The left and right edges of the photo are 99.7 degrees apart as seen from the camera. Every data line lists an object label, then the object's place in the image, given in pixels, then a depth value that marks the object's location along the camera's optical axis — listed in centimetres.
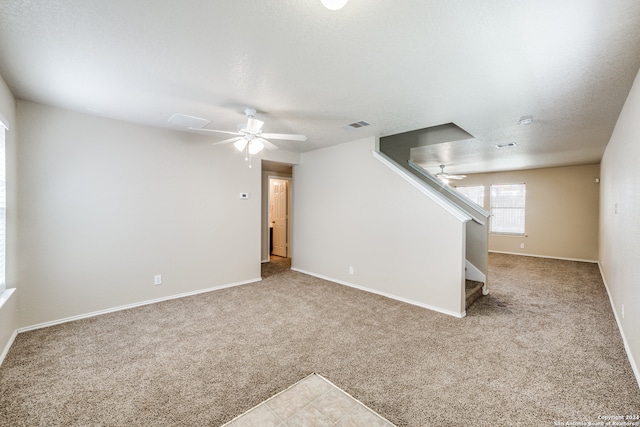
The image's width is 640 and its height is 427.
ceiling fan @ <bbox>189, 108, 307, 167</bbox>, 292
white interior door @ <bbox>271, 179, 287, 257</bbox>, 745
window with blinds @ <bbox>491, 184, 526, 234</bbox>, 777
